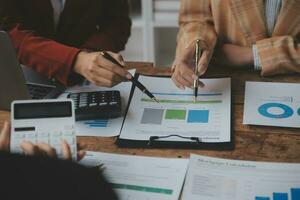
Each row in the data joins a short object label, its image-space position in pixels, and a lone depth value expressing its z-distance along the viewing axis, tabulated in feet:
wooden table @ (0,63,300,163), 2.78
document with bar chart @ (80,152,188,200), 2.51
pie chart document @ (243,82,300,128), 3.09
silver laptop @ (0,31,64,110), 3.00
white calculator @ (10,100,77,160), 2.52
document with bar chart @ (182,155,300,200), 2.46
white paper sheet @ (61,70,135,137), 3.08
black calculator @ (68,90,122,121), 3.18
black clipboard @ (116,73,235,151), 2.88
